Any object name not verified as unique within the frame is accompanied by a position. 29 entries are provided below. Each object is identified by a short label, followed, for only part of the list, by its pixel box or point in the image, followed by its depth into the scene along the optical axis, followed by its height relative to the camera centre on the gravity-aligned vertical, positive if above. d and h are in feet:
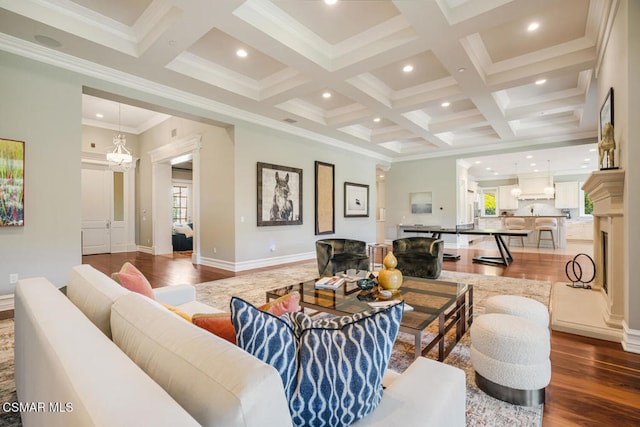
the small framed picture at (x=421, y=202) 30.71 +1.26
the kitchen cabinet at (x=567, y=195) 38.27 +2.39
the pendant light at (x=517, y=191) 37.52 +2.87
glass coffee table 6.79 -2.26
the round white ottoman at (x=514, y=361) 5.57 -2.78
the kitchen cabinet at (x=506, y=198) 42.51 +2.21
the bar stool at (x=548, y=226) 28.12 -1.15
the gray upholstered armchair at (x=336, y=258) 15.05 -2.21
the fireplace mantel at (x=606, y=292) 8.61 -2.36
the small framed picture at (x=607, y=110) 9.95 +3.74
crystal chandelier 20.07 +3.88
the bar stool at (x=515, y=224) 30.41 -1.03
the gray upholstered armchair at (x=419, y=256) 14.76 -2.11
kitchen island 28.32 -1.97
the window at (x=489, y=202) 45.09 +1.84
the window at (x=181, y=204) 37.24 +1.35
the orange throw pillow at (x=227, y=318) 3.30 -1.20
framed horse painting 19.80 +1.36
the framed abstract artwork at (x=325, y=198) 23.89 +1.35
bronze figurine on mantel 9.23 +2.12
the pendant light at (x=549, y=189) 36.24 +3.00
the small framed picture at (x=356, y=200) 26.99 +1.37
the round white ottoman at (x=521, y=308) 7.13 -2.28
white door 25.07 +0.43
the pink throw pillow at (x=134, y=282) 5.53 -1.27
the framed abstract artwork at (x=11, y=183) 10.77 +1.18
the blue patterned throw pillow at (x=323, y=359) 2.62 -1.31
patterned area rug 5.39 -3.50
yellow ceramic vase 8.17 -1.71
